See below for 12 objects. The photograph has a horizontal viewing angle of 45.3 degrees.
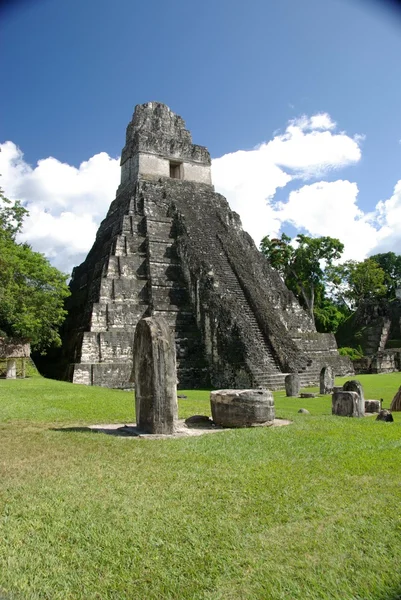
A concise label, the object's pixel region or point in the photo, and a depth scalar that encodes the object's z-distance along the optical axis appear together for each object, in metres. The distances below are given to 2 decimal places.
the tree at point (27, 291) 18.47
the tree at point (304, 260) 37.12
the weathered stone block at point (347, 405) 9.31
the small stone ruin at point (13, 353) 18.11
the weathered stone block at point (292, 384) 14.48
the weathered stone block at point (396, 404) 9.97
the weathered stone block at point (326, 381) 14.66
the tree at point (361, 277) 41.97
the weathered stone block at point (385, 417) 8.49
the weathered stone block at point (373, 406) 10.23
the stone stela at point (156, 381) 6.96
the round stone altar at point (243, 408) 7.80
